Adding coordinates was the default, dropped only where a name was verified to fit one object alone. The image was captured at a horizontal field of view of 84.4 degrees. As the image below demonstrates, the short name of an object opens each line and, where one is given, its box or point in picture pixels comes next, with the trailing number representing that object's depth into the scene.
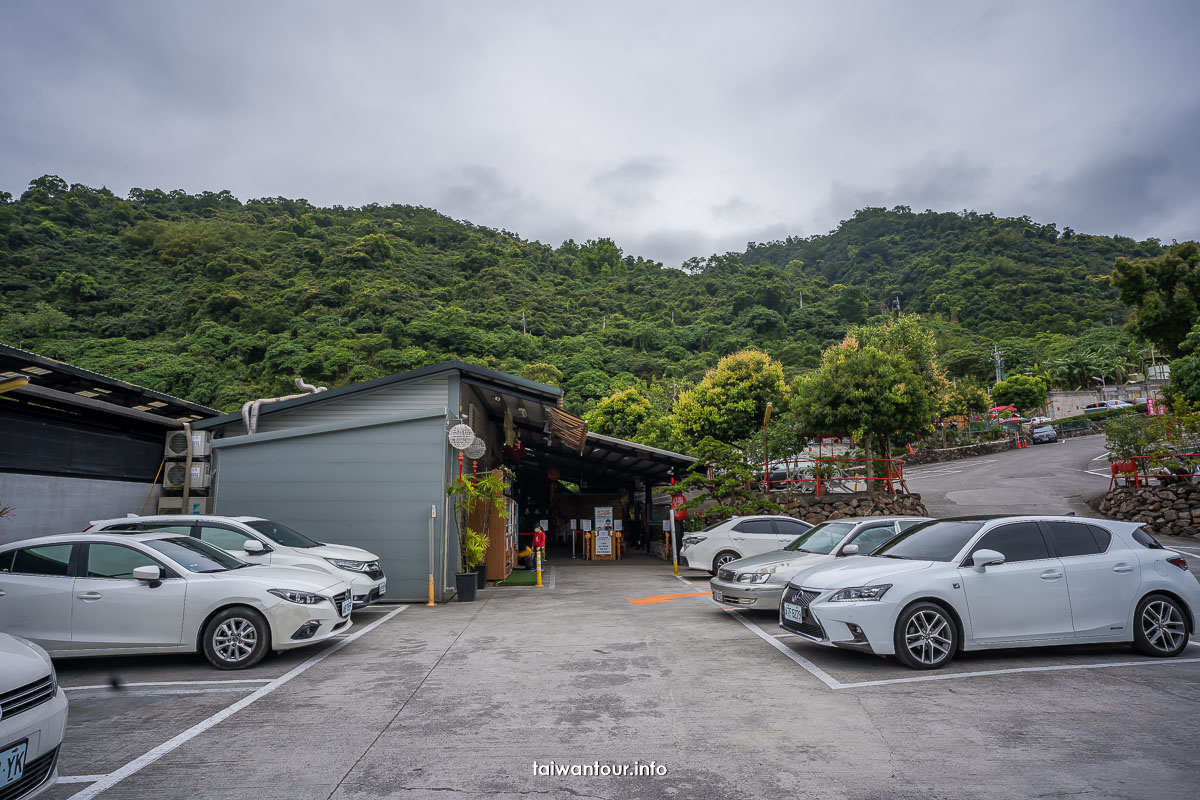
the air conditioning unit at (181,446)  12.17
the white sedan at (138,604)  6.41
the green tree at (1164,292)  22.84
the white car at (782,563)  9.05
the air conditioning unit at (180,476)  12.11
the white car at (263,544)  8.94
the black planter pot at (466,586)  11.59
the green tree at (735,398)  26.75
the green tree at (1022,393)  51.69
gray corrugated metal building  11.48
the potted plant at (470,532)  11.66
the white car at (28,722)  2.97
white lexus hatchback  6.07
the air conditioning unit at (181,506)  12.11
